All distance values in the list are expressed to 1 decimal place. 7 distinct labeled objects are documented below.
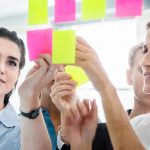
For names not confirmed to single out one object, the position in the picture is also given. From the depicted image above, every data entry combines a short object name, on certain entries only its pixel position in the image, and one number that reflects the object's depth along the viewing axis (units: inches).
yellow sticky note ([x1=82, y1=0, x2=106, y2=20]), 57.8
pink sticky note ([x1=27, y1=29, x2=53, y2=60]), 58.4
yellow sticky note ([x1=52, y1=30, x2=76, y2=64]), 54.8
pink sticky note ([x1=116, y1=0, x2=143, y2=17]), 57.5
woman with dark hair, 78.0
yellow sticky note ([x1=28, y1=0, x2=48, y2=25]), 61.2
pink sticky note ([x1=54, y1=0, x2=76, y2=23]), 59.6
